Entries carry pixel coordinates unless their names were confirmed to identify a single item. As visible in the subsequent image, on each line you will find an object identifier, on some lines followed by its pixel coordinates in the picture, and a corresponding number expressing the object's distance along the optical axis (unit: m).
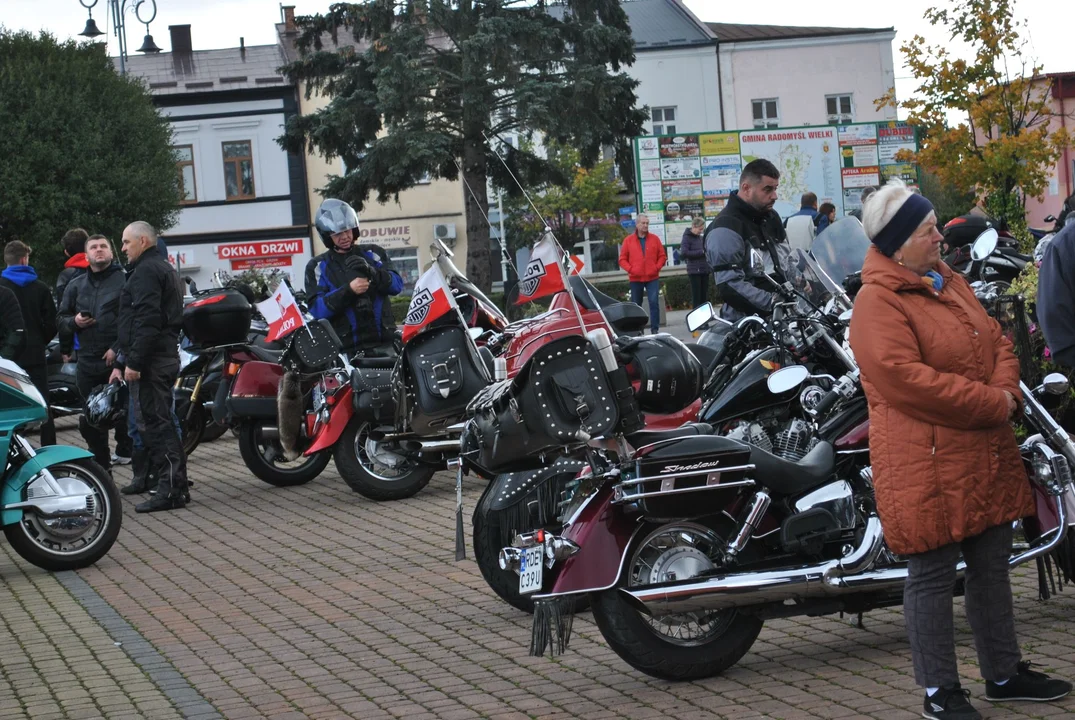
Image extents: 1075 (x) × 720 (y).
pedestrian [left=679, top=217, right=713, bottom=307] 24.55
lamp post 31.25
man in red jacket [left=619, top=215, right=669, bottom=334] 24.27
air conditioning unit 51.94
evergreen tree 35.84
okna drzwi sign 52.03
